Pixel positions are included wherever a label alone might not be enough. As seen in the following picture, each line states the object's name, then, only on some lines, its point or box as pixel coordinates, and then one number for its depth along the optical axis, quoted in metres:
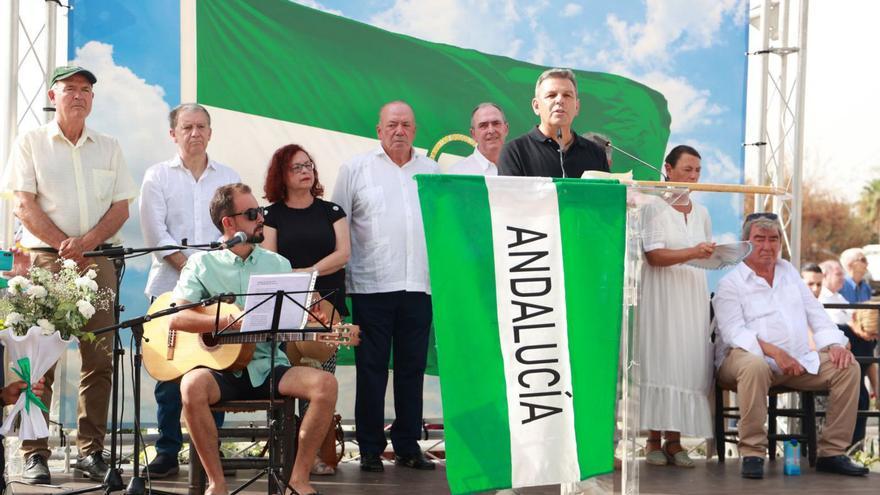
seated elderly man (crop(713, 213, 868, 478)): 6.52
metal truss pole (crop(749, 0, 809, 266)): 7.46
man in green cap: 5.65
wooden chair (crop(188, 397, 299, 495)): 4.72
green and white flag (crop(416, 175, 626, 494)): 4.02
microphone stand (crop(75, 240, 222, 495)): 4.44
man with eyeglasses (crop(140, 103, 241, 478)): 5.88
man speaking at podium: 4.68
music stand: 4.38
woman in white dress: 6.39
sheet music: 4.38
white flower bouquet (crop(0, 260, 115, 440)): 4.60
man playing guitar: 4.66
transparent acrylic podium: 4.15
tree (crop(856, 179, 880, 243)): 39.03
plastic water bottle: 6.43
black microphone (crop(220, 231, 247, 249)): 4.38
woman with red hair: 5.94
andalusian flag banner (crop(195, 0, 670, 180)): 6.46
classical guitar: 4.78
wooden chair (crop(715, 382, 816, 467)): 6.84
